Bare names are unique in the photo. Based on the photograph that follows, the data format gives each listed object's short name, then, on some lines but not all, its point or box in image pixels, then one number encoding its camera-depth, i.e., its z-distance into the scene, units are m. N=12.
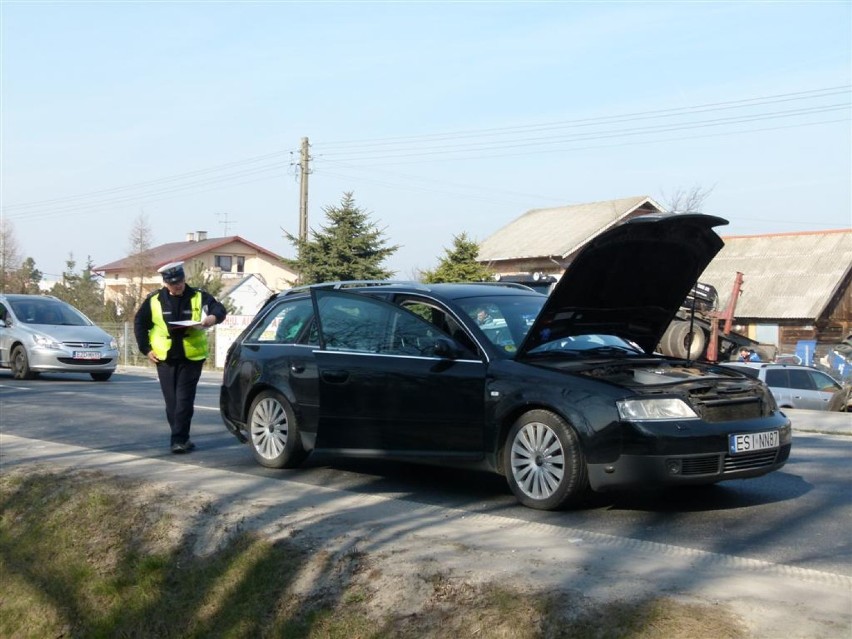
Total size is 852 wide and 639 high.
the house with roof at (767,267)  48.31
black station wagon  6.70
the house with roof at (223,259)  80.12
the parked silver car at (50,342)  20.62
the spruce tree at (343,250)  39.88
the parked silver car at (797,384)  21.83
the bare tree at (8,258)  59.01
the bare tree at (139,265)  57.72
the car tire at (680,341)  22.19
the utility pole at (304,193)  39.78
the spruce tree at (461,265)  37.56
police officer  9.55
